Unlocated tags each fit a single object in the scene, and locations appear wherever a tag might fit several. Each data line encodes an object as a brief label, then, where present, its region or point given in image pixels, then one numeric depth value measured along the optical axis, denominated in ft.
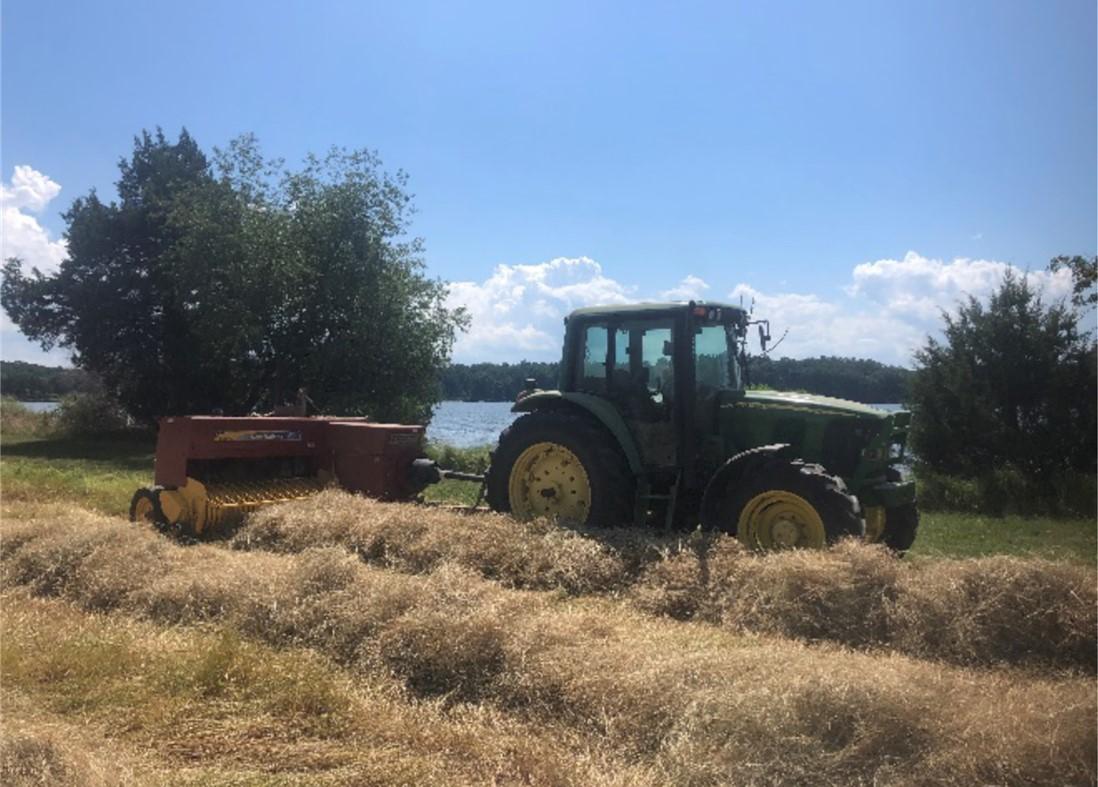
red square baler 25.62
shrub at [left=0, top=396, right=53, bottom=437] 100.68
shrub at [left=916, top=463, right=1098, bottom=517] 48.55
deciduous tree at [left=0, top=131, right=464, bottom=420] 73.97
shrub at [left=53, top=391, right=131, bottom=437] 97.60
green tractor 20.63
